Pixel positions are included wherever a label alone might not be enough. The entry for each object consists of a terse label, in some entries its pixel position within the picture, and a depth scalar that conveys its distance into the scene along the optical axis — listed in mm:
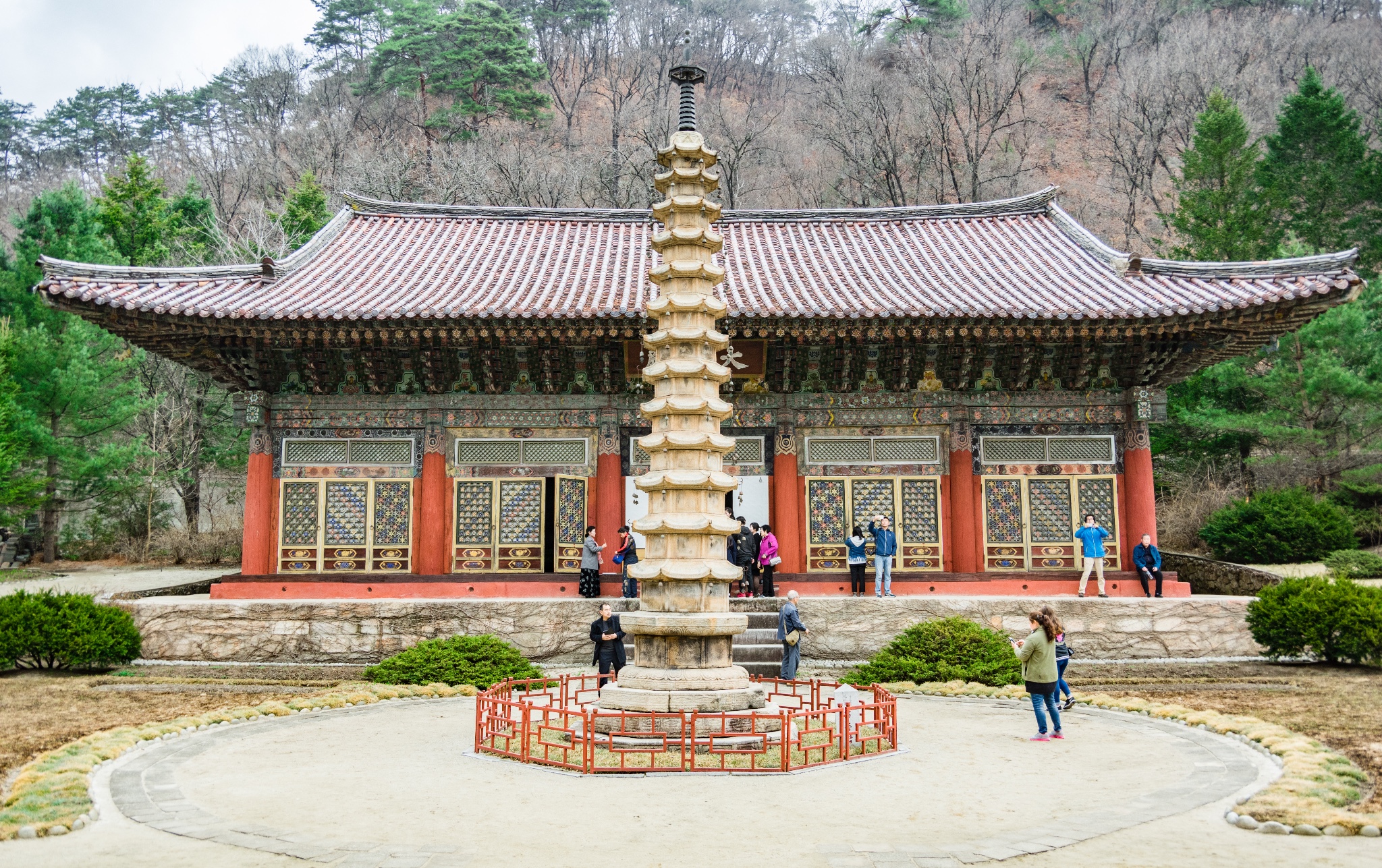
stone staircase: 15125
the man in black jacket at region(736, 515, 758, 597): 17719
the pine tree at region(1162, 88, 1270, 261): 33094
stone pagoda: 9492
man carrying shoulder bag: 12992
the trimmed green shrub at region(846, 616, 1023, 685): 13789
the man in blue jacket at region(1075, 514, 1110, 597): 17703
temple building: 18641
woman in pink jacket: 17641
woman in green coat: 9883
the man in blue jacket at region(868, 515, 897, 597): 17547
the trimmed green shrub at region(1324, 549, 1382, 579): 23172
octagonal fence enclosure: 8383
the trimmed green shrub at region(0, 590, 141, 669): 14414
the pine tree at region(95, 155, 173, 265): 37688
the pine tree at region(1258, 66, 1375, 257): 34781
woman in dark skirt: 17406
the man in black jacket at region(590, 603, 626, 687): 12352
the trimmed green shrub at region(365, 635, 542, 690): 13656
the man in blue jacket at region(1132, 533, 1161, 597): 17969
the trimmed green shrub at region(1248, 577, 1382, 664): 14156
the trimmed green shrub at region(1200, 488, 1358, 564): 24812
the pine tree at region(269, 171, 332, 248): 39406
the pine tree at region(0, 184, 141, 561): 29000
